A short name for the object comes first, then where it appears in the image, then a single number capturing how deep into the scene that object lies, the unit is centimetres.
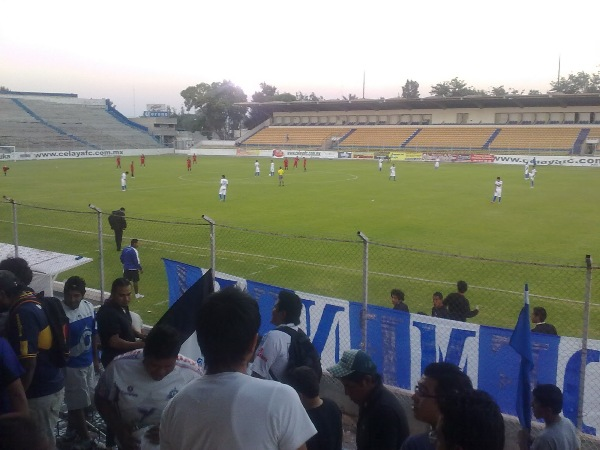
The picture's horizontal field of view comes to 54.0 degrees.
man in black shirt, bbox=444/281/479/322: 903
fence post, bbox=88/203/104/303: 961
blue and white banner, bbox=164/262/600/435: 629
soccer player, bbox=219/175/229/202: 2883
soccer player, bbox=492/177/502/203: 2785
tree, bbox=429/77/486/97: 11209
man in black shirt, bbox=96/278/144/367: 570
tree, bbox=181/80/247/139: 11081
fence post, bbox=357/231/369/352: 714
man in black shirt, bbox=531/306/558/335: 756
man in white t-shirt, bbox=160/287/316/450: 254
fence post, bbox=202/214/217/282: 798
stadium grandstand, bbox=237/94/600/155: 6919
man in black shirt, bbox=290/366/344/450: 380
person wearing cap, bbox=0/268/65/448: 468
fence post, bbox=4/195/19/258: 1069
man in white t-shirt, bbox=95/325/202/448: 422
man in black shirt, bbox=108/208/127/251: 1708
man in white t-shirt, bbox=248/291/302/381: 504
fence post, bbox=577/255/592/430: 588
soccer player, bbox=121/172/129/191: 3325
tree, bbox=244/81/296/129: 10744
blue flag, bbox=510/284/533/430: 551
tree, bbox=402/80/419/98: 13600
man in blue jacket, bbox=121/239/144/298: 1264
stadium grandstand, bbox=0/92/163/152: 7300
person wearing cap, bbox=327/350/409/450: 374
